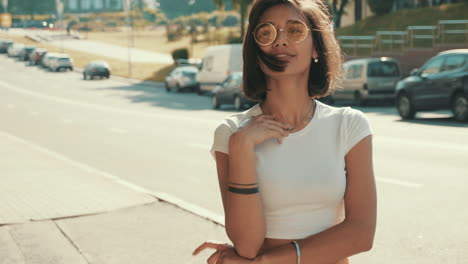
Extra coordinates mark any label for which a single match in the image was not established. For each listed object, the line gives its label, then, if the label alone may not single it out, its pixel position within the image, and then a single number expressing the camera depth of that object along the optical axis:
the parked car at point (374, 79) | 26.38
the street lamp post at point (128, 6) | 59.81
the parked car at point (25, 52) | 82.00
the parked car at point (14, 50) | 85.69
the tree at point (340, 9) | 48.25
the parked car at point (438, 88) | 18.31
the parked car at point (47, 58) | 69.38
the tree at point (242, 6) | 47.12
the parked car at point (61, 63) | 67.88
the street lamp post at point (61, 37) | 92.44
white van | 34.59
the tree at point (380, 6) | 45.75
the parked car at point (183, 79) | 41.12
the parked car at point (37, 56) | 77.38
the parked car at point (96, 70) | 58.50
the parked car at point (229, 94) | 28.61
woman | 2.60
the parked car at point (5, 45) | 93.06
